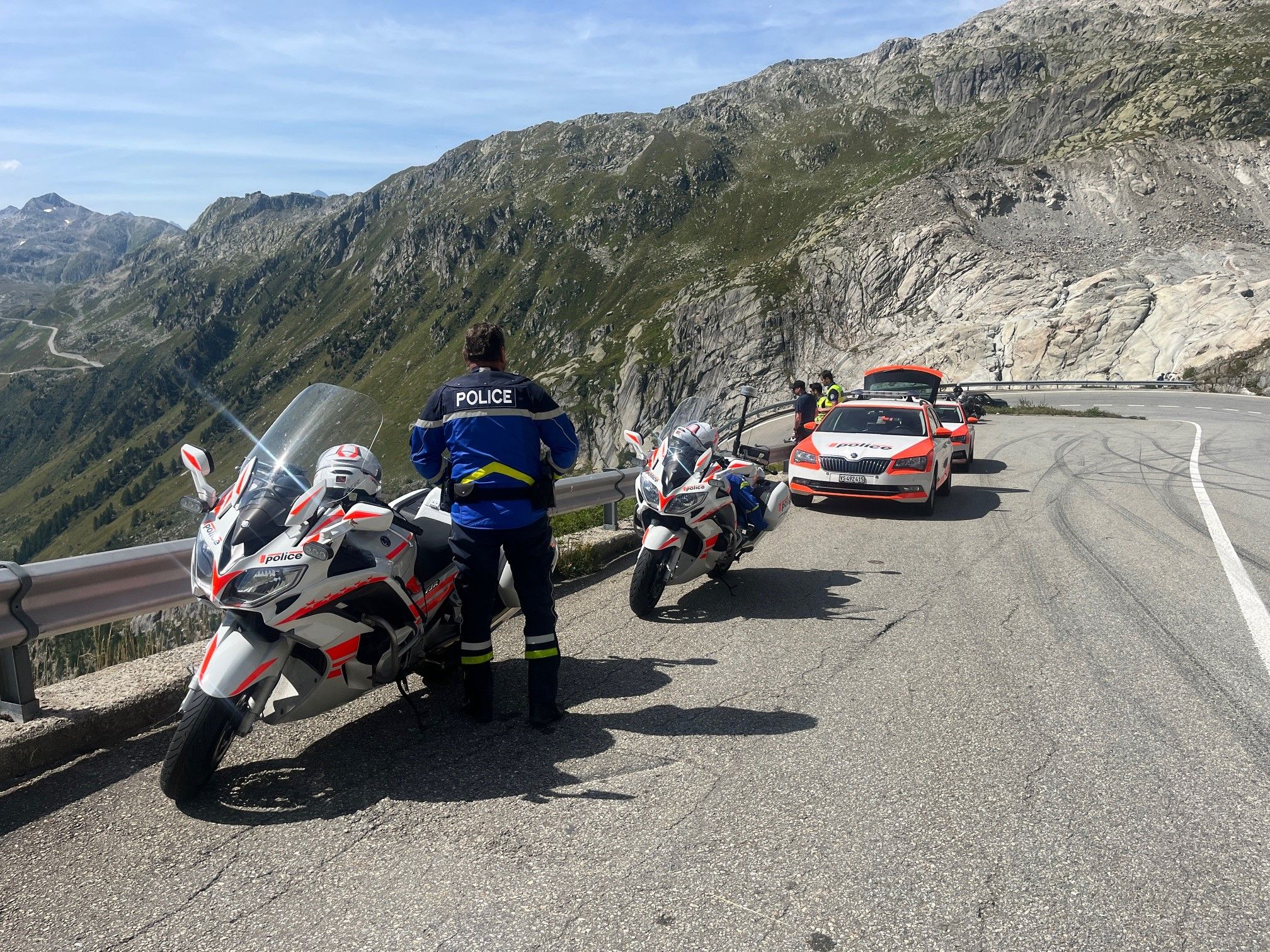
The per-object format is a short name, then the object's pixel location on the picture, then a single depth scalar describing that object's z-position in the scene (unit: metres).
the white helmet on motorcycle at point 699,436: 7.28
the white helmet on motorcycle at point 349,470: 4.13
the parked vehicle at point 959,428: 16.22
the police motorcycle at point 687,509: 6.68
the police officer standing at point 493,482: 4.55
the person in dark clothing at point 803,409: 16.55
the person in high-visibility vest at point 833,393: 15.60
